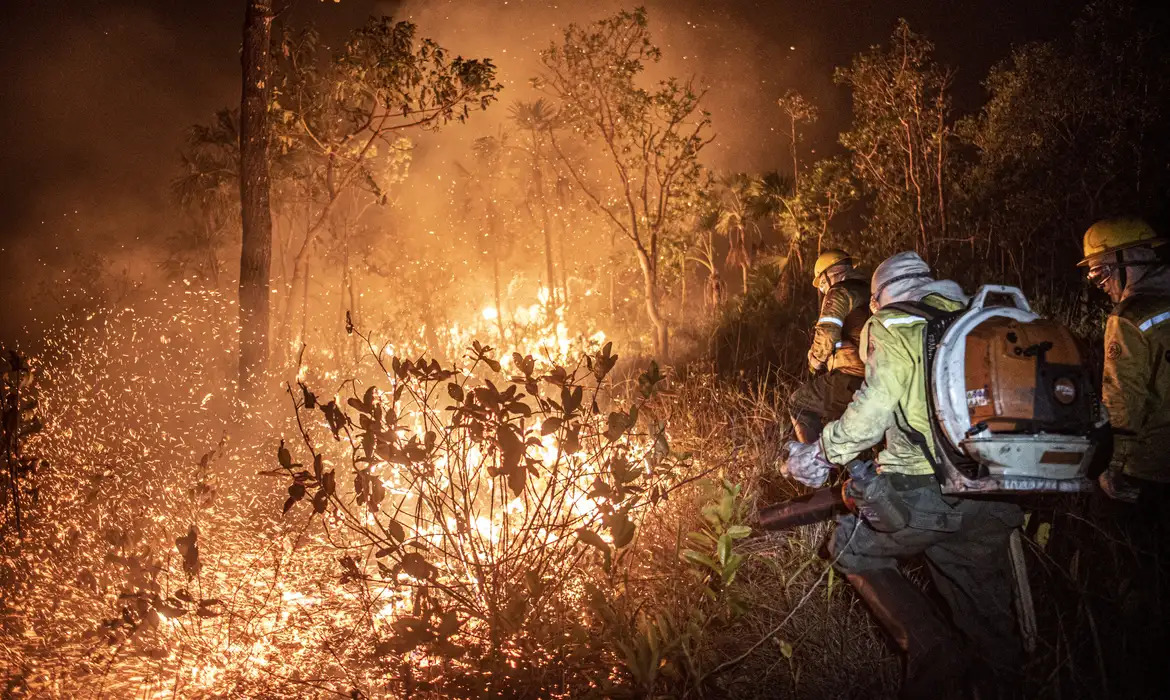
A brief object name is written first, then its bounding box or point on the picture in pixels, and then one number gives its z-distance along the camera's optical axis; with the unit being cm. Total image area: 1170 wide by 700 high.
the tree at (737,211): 2445
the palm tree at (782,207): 2300
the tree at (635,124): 1806
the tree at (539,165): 3431
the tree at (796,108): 2220
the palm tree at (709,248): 2359
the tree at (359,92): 1076
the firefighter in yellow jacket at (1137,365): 364
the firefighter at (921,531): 328
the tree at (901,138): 1917
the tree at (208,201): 1923
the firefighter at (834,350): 563
